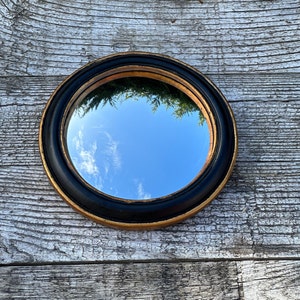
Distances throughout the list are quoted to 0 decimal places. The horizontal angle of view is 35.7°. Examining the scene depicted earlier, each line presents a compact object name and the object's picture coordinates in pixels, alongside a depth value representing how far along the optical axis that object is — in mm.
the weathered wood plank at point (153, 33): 1234
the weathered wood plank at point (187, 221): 1011
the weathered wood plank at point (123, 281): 974
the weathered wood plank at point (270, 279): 983
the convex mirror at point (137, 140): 1006
